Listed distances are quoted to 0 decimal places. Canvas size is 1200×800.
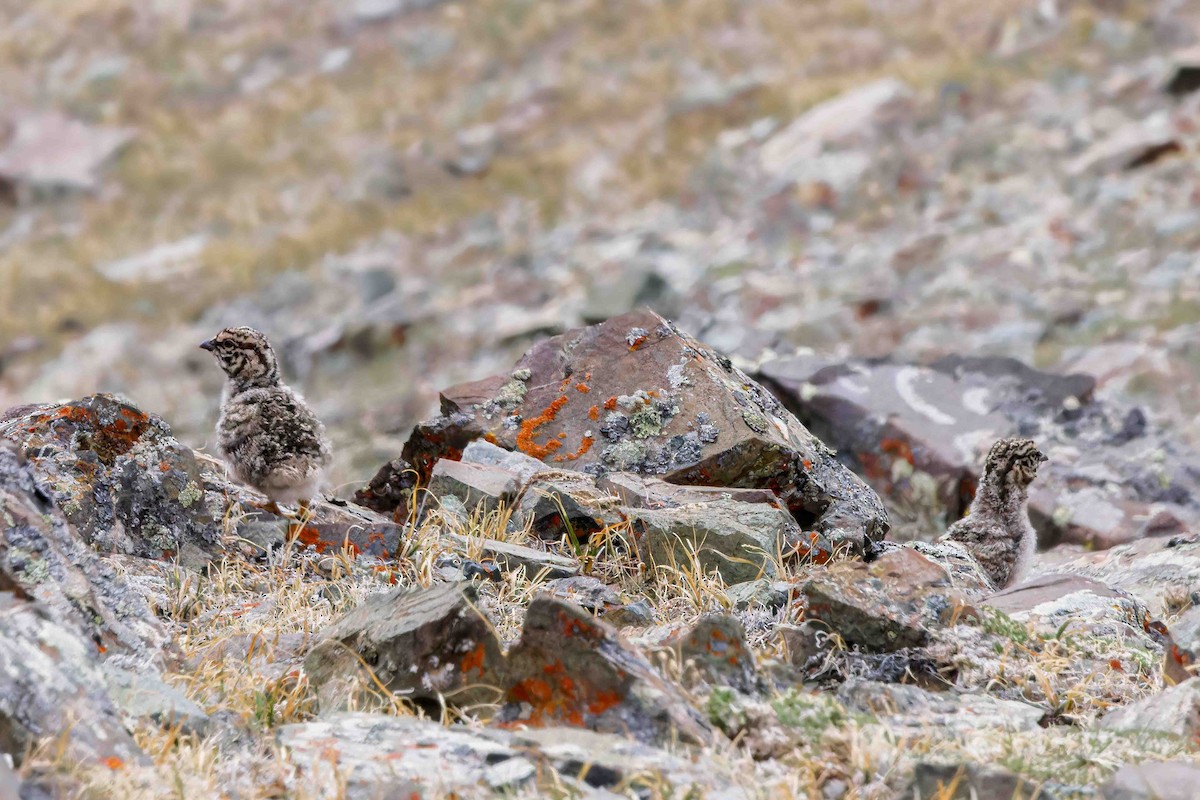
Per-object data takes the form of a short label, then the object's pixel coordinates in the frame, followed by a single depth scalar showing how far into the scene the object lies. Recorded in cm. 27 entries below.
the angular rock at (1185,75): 4972
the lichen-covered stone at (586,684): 1075
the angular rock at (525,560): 1528
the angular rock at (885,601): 1287
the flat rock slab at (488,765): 968
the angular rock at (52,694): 967
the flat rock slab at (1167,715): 1096
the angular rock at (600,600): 1398
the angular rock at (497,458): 1811
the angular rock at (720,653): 1166
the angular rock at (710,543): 1547
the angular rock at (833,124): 5531
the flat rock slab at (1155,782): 934
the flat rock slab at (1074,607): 1442
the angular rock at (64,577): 1130
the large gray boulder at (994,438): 2497
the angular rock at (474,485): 1666
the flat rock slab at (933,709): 1159
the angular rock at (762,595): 1427
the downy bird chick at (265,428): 1714
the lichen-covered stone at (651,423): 1778
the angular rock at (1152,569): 1747
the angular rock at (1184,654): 1216
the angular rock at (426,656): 1152
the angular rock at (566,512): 1647
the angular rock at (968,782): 944
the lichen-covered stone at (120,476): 1523
